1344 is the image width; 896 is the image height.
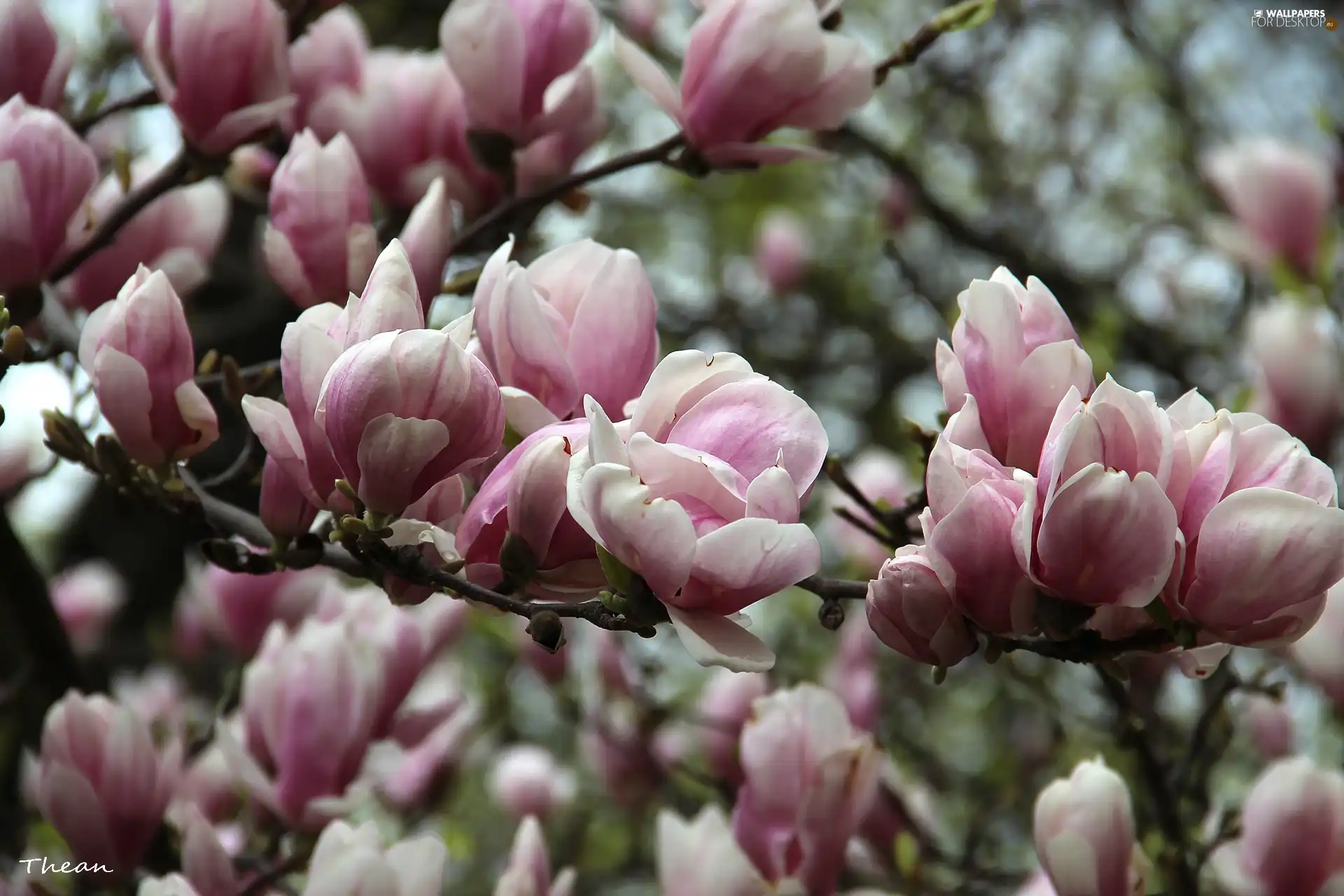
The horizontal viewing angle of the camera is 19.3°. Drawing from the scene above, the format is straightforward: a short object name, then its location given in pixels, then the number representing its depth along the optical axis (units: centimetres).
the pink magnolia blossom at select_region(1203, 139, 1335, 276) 250
